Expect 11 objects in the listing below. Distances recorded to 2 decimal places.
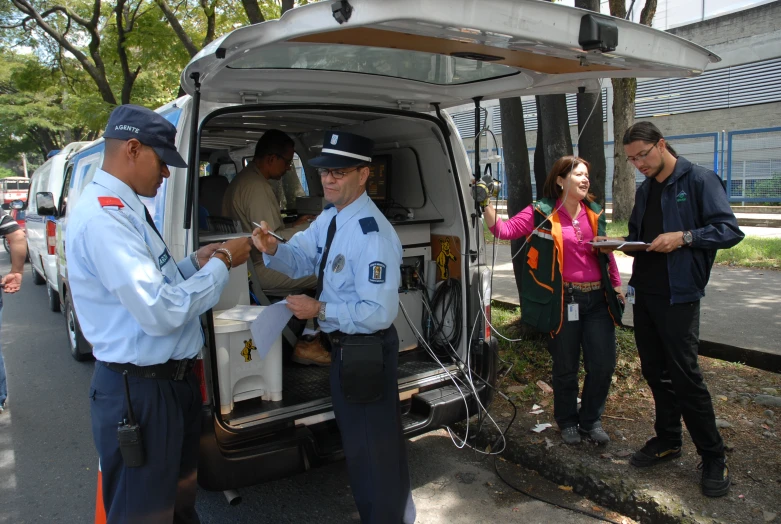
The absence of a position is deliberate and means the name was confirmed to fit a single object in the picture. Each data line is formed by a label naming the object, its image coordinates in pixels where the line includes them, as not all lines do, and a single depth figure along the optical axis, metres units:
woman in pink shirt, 3.63
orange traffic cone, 2.38
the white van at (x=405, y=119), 2.14
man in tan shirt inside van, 4.01
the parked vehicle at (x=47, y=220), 6.24
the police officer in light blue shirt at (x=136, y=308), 2.04
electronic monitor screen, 4.56
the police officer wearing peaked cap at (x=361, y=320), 2.61
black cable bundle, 3.95
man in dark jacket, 3.10
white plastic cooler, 2.94
